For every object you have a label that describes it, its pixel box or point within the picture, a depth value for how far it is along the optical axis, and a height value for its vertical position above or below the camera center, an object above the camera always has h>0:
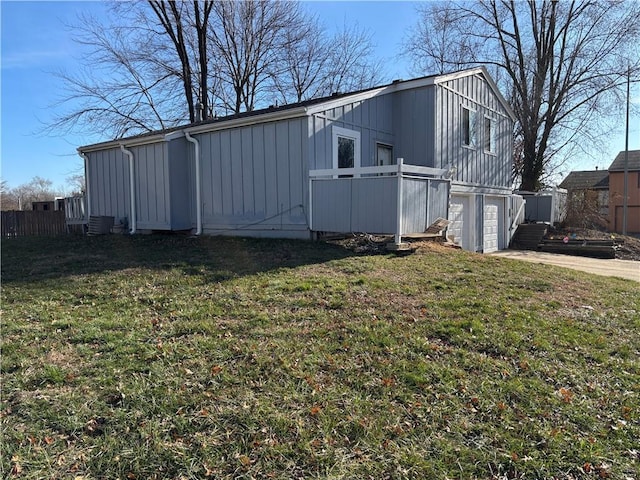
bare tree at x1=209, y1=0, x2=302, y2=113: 23.34 +10.00
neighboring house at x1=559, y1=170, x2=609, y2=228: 18.88 +0.36
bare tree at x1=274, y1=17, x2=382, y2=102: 24.42 +8.74
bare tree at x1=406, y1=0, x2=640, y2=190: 21.08 +8.03
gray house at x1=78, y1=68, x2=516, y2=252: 8.75 +1.32
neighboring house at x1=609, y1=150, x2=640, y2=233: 30.05 +1.27
